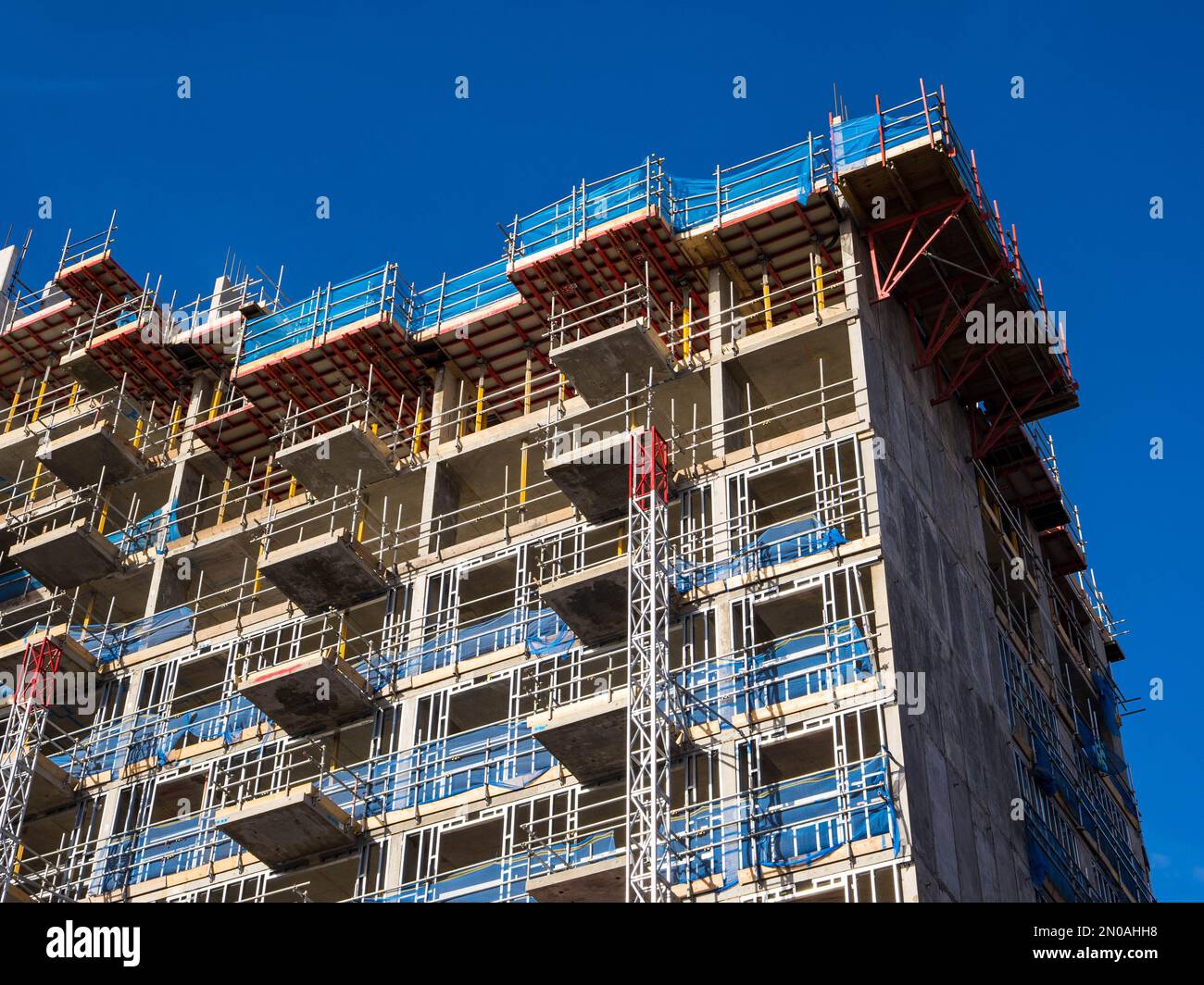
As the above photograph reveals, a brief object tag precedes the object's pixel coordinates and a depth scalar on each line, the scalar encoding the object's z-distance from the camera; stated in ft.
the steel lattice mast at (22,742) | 129.80
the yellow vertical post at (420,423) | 155.29
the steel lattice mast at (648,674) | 103.50
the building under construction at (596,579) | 113.60
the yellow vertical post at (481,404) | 154.51
